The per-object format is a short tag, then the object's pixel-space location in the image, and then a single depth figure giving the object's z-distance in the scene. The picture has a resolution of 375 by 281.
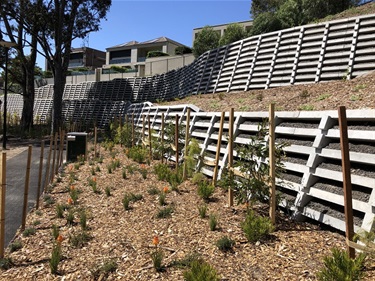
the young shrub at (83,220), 4.89
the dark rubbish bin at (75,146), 11.22
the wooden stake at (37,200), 6.04
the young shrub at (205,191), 5.71
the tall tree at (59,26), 20.86
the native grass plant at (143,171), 7.86
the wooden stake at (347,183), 3.07
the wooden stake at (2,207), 4.20
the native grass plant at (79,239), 4.36
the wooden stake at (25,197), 5.09
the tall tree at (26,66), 23.47
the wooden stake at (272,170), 4.32
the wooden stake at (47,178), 7.17
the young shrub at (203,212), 4.90
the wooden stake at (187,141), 7.27
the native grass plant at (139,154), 9.87
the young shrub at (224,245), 3.86
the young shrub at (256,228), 3.92
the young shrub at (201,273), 2.98
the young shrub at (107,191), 6.56
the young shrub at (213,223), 4.41
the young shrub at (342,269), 2.68
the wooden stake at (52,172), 7.97
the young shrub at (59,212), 5.48
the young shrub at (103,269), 3.58
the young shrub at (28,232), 4.80
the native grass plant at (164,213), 5.15
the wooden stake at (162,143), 9.01
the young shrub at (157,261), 3.57
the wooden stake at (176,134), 8.00
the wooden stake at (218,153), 6.12
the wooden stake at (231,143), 5.32
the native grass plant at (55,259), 3.72
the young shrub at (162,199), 5.71
